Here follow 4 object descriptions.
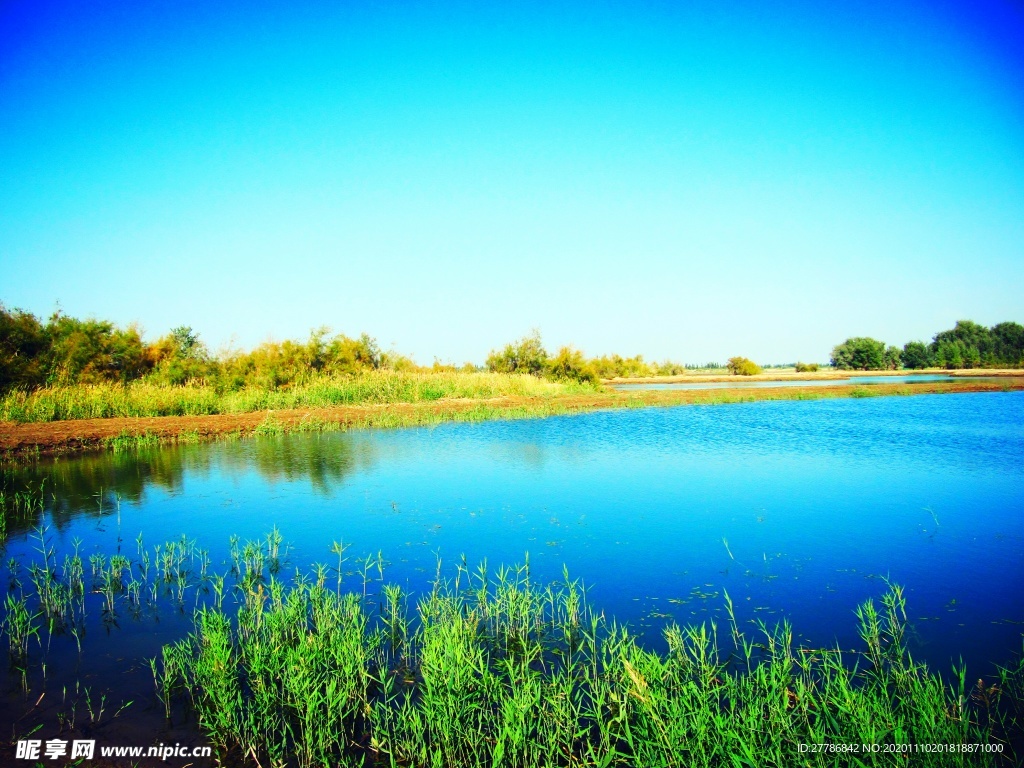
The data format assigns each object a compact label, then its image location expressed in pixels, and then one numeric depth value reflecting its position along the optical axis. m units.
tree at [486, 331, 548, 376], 46.69
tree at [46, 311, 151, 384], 27.23
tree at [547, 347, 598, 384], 46.38
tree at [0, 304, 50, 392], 23.67
